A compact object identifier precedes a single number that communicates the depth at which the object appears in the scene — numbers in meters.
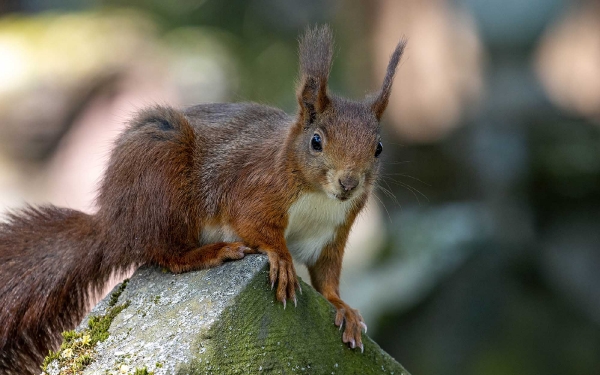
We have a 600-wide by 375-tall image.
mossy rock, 3.32
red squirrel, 3.43
